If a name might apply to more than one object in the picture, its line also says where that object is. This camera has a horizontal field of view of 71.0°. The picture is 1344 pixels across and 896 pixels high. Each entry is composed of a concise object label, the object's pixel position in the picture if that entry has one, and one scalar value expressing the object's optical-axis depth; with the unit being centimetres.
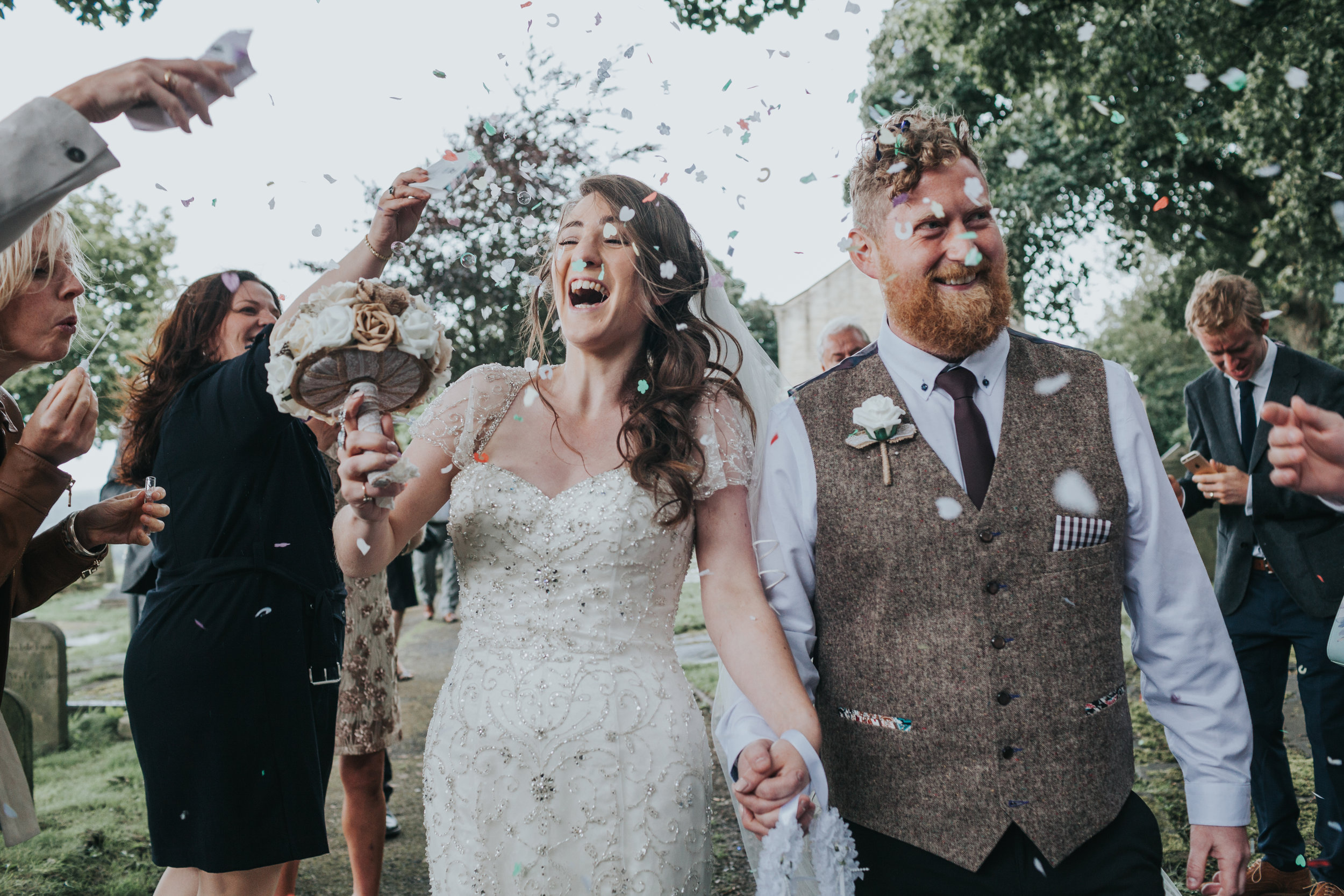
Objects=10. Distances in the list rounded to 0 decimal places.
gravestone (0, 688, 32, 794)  529
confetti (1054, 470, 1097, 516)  209
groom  200
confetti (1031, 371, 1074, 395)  221
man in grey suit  400
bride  224
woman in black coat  273
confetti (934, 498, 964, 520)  208
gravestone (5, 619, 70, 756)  641
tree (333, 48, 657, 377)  706
